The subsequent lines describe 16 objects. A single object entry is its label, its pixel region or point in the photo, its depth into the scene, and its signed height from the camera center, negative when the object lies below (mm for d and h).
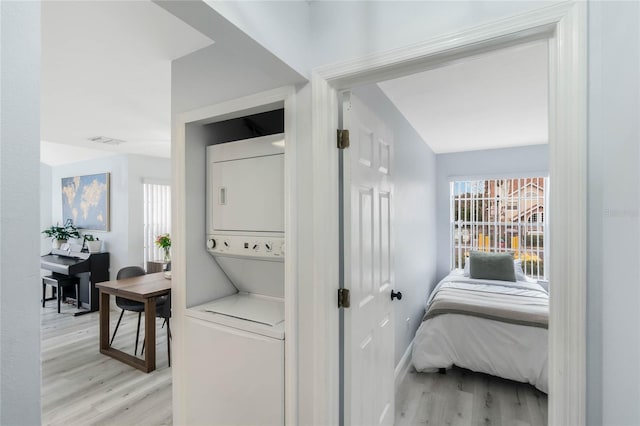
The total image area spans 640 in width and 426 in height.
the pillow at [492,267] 4285 -734
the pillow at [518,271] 4375 -834
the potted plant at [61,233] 5391 -349
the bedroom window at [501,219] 4748 -120
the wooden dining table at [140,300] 3018 -882
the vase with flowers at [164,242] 4305 -398
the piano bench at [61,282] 4836 -1057
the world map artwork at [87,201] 5117 +179
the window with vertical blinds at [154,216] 5238 -71
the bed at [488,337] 2714 -1098
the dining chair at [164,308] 3455 -1030
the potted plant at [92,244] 4988 -489
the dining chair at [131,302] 3410 -970
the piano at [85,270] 4748 -852
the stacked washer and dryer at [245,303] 1562 -533
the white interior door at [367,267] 1489 -284
